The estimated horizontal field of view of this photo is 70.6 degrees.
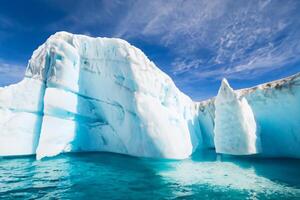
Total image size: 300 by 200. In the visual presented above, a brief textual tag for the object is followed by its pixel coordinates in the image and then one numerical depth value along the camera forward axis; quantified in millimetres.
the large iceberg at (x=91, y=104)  9789
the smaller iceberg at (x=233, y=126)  10500
